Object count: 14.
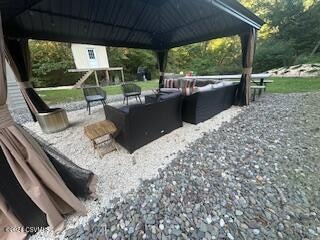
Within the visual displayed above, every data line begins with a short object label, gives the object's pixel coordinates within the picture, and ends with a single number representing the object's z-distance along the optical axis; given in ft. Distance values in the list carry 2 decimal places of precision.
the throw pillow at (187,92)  12.56
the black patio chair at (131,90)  19.42
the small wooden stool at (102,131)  8.49
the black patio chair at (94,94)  16.09
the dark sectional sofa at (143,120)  8.81
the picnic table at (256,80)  19.15
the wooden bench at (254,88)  19.00
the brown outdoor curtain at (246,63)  15.20
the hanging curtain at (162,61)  24.26
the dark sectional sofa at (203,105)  12.48
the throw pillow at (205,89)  12.64
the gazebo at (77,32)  4.47
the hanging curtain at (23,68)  12.06
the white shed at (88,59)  42.55
